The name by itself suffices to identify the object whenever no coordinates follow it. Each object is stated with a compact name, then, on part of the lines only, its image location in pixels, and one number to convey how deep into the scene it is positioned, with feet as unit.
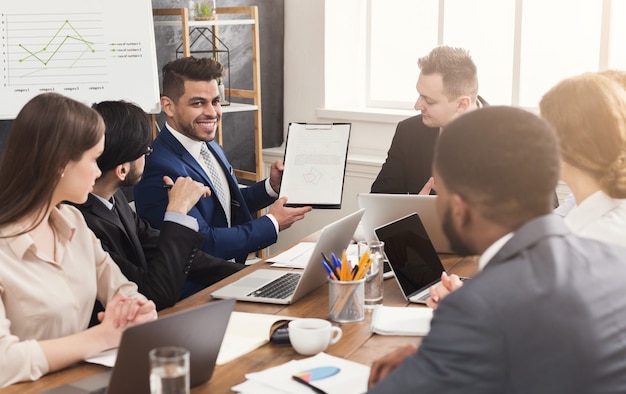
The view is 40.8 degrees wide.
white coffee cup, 5.77
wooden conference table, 5.41
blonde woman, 6.51
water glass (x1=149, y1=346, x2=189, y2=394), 4.31
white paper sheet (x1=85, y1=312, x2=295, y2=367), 5.79
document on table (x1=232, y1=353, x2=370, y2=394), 5.14
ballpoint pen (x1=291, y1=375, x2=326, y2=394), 5.10
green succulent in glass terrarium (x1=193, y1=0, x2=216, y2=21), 13.83
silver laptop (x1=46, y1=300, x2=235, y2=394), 4.64
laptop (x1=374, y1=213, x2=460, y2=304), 7.32
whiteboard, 11.55
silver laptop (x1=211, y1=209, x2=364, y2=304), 7.09
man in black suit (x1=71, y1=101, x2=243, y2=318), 7.59
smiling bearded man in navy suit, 9.99
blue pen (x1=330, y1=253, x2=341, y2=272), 6.66
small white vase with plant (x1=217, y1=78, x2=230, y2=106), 14.06
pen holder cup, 6.55
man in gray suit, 3.67
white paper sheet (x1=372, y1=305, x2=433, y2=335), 6.33
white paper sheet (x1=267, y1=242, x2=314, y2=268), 8.39
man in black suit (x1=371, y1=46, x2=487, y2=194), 10.73
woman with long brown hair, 6.07
